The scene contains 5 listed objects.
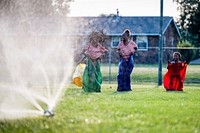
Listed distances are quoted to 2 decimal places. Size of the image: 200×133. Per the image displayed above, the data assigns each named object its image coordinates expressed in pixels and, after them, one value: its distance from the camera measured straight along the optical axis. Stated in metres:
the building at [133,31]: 50.78
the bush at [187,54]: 46.97
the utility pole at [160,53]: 23.12
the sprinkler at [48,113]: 9.25
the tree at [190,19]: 70.56
